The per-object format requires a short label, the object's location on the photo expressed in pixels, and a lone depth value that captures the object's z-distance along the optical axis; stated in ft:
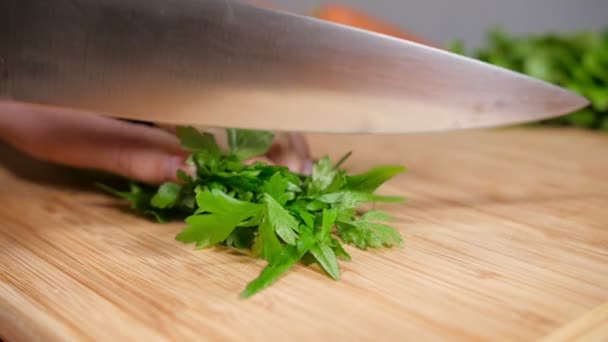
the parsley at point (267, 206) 0.78
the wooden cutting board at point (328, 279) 0.71
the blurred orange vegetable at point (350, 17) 1.59
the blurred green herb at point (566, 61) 1.55
